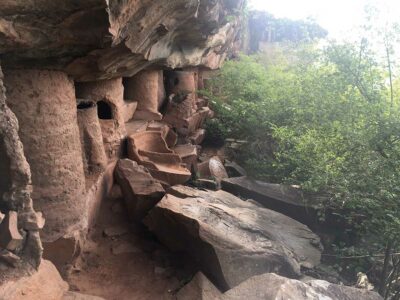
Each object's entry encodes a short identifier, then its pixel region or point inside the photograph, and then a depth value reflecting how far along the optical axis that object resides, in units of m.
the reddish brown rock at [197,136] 9.01
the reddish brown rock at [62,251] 4.06
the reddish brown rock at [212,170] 7.41
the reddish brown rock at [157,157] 6.10
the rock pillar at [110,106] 5.71
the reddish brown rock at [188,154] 7.23
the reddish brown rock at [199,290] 3.85
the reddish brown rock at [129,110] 7.41
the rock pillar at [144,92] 7.98
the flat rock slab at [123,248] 4.83
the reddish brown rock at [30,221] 2.91
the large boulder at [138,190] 5.13
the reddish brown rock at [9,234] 2.72
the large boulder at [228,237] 4.20
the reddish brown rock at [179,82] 10.18
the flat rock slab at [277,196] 6.31
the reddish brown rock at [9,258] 2.71
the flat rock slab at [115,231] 5.07
